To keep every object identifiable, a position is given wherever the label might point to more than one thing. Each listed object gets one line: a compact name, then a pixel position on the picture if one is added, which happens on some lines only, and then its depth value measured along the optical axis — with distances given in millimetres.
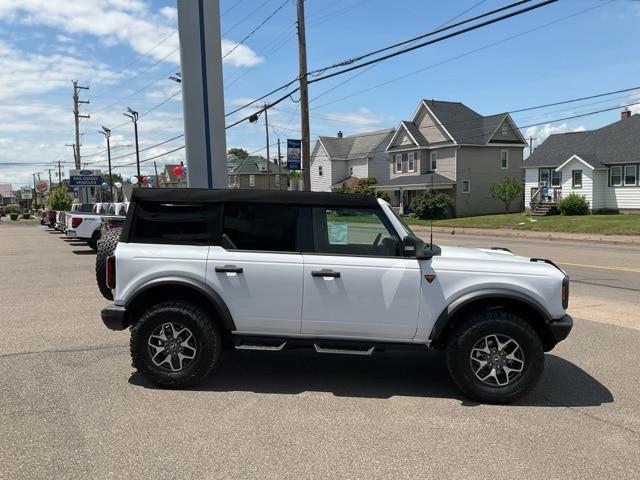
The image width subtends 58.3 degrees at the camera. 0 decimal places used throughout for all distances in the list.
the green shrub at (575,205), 36656
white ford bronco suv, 4855
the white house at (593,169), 36084
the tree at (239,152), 140575
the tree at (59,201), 70188
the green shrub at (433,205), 42219
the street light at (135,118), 53406
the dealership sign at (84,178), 59462
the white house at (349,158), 59031
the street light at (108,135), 63469
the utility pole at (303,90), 21469
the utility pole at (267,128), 56562
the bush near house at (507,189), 42594
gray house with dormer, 46312
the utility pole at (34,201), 122794
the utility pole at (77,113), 62062
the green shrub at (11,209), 90150
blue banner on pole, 22375
